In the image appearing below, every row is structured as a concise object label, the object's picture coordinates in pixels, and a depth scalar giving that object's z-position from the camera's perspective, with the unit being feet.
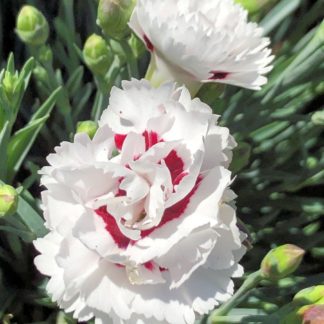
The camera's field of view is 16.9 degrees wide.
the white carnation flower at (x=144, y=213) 0.75
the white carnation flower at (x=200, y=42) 0.82
